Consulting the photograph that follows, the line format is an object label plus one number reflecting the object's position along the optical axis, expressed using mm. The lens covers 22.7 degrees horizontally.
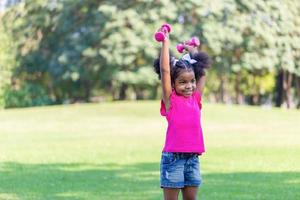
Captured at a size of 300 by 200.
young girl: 5797
